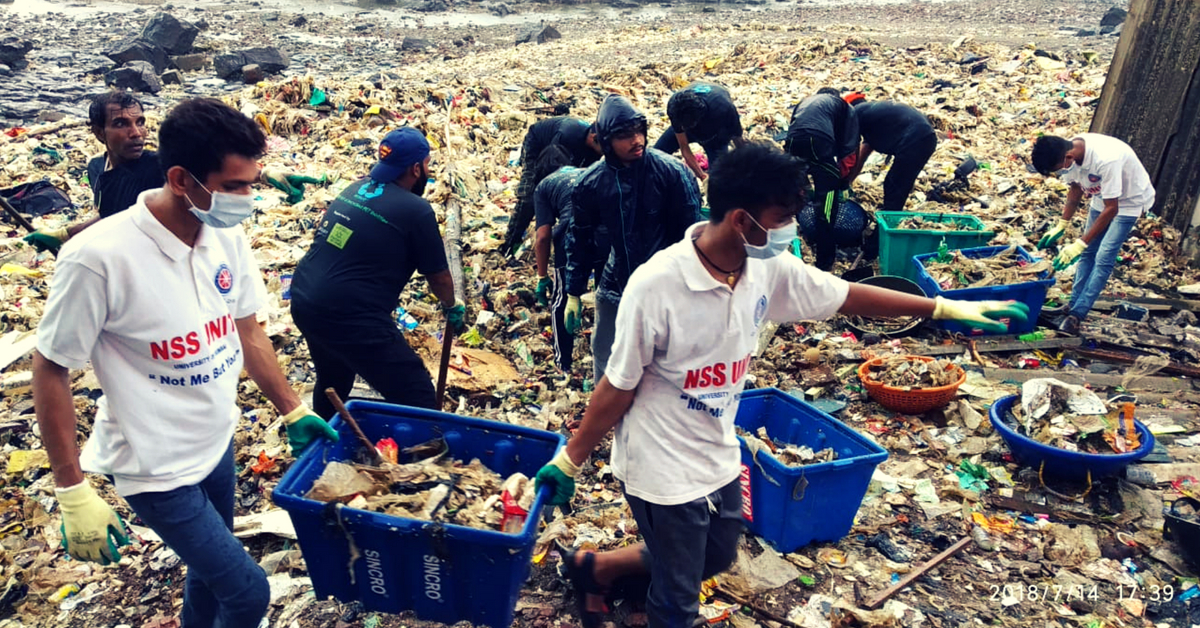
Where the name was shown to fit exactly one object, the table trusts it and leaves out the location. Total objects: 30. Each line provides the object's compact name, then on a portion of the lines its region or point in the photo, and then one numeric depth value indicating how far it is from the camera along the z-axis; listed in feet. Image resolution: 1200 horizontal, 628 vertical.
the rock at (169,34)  68.44
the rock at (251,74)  60.18
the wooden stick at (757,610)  10.77
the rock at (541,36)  81.61
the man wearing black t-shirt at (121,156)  13.23
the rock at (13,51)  61.31
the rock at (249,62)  61.77
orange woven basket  15.66
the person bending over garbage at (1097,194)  18.60
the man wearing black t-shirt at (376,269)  11.81
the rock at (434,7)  113.19
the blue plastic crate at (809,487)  11.30
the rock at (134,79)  55.31
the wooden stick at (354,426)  9.04
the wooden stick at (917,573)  11.16
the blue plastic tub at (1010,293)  18.03
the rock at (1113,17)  75.92
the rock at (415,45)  80.28
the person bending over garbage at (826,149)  20.85
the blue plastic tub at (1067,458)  12.84
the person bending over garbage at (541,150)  20.15
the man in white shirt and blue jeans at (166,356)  6.89
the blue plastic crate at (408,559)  7.68
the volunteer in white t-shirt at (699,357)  7.56
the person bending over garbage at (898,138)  23.15
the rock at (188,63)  65.77
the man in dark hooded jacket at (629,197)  13.11
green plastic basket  21.17
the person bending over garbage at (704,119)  19.43
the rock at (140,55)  63.84
